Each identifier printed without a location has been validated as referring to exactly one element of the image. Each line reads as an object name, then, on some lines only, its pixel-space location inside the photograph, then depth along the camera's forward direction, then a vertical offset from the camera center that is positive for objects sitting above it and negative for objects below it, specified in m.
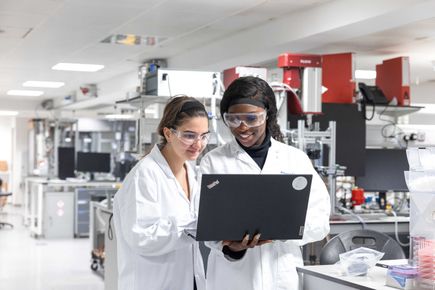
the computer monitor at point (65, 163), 11.25 -0.20
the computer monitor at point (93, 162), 11.11 -0.18
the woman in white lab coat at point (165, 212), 2.42 -0.23
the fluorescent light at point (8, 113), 18.98 +1.13
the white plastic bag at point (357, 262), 2.51 -0.42
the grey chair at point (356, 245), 3.14 -0.45
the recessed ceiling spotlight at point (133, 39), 8.52 +1.49
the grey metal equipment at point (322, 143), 5.12 +0.07
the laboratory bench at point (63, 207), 10.44 -0.90
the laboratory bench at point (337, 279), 2.35 -0.47
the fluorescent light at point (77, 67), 11.00 +1.45
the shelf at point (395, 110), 7.03 +0.46
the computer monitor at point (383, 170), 6.02 -0.16
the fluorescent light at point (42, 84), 13.33 +1.40
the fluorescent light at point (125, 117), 13.91 +0.76
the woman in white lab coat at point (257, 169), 2.53 -0.07
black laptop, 2.28 -0.19
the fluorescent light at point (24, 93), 15.06 +1.37
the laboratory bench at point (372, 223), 5.07 -0.56
